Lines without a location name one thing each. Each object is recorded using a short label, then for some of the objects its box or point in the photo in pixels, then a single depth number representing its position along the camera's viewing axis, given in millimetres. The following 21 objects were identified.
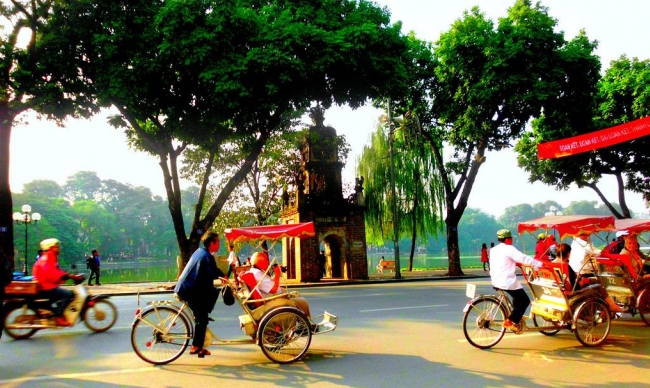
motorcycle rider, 8922
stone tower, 26422
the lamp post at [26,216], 25672
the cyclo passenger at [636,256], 9734
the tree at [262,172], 30406
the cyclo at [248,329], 6777
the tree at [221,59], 16812
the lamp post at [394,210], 25531
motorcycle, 8812
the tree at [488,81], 23391
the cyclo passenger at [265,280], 7277
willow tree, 33250
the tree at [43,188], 75544
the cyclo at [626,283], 9312
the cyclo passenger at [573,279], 8062
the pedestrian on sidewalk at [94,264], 25531
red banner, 14438
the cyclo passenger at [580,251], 8915
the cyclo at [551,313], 7527
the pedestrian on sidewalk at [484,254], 30055
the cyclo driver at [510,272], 7488
